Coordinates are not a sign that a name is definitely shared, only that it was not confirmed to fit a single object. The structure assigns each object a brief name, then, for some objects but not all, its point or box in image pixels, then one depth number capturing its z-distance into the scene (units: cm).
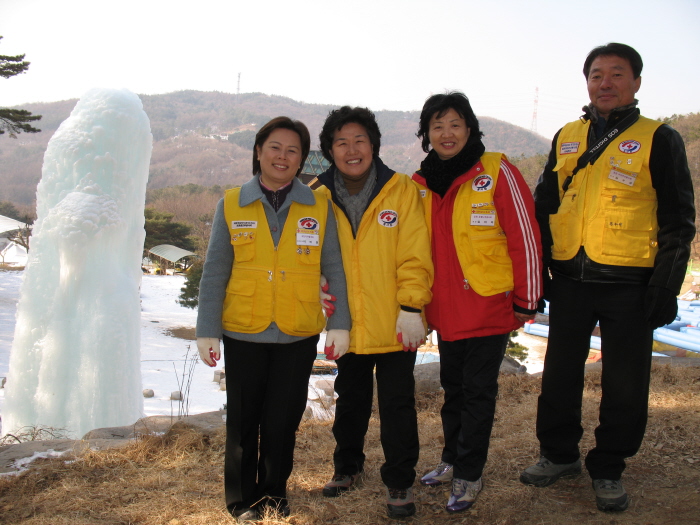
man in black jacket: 246
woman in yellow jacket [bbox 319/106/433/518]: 252
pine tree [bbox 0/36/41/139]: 1452
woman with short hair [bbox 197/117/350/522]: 244
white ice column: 716
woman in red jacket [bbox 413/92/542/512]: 256
